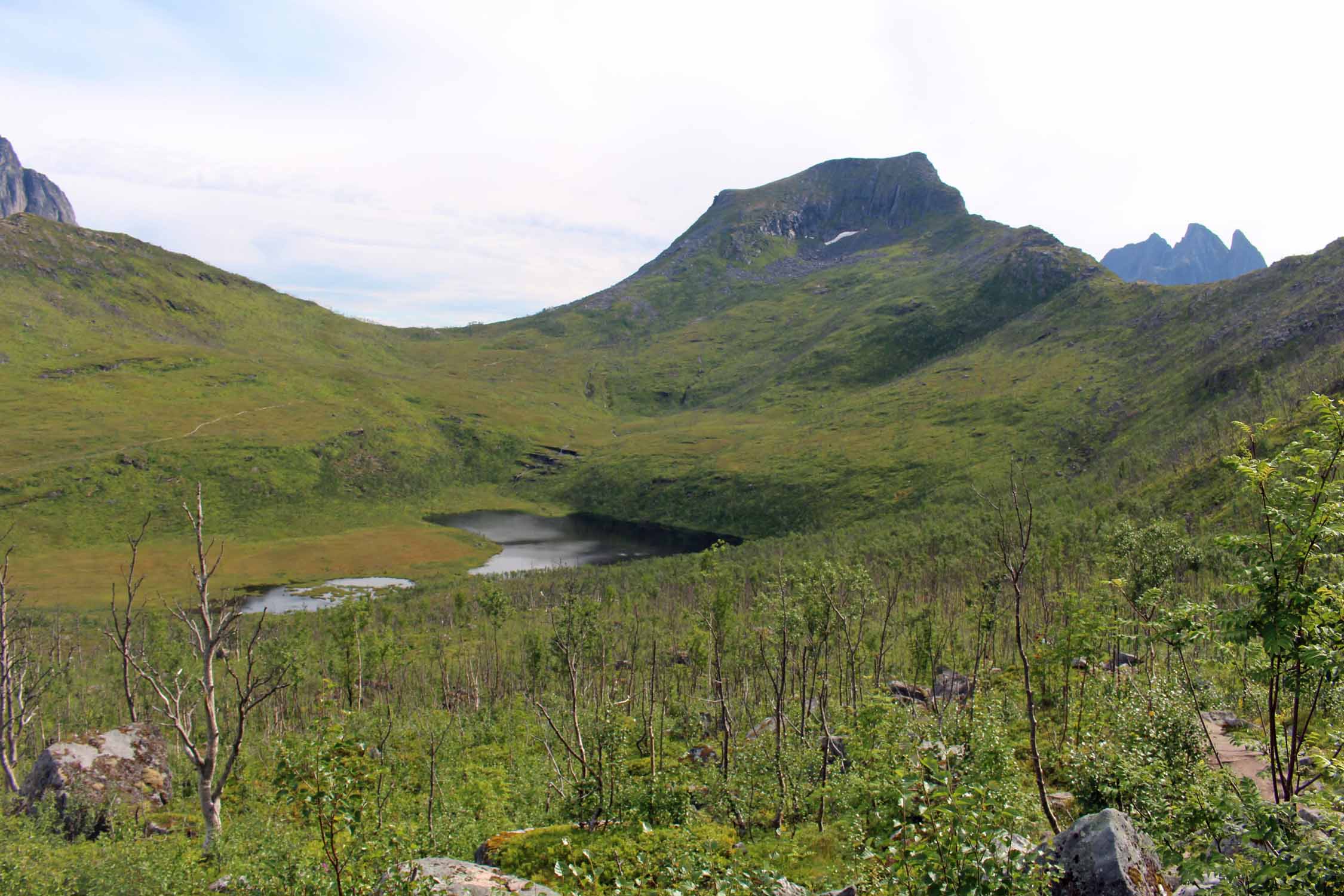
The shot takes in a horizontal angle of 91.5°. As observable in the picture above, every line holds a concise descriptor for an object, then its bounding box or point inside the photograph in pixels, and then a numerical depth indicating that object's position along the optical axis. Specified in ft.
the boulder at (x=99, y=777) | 104.17
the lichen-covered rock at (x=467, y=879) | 47.29
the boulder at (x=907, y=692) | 158.30
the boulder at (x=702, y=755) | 130.29
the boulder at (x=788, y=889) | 39.88
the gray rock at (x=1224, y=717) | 101.86
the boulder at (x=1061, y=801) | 80.02
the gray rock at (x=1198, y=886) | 41.73
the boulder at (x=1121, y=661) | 144.38
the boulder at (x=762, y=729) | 144.36
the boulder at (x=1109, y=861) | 40.32
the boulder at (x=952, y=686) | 146.72
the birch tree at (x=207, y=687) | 64.18
